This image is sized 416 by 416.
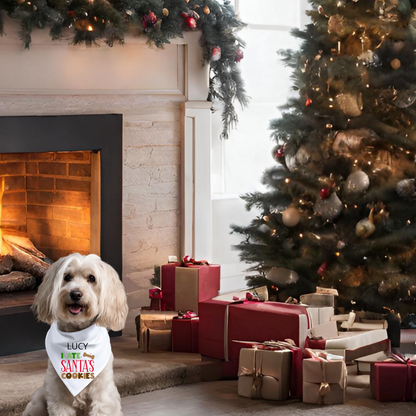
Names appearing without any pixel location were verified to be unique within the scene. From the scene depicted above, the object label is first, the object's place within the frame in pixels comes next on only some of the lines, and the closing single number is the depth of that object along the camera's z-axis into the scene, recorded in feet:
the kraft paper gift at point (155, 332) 13.37
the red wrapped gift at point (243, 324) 11.93
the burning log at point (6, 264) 14.34
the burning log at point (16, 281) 14.14
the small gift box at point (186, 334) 13.25
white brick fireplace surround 13.79
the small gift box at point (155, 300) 14.11
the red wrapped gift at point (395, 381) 11.30
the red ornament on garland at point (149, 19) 14.16
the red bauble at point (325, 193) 14.48
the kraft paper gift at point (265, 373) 11.29
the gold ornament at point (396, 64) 14.17
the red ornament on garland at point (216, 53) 15.17
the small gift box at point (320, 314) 12.64
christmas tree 14.23
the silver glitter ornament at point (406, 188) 14.03
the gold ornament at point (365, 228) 14.14
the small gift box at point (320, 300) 13.47
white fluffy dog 8.67
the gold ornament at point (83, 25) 13.67
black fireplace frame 13.47
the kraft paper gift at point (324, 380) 11.09
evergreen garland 13.19
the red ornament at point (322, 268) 14.80
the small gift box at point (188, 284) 13.76
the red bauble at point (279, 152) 15.43
